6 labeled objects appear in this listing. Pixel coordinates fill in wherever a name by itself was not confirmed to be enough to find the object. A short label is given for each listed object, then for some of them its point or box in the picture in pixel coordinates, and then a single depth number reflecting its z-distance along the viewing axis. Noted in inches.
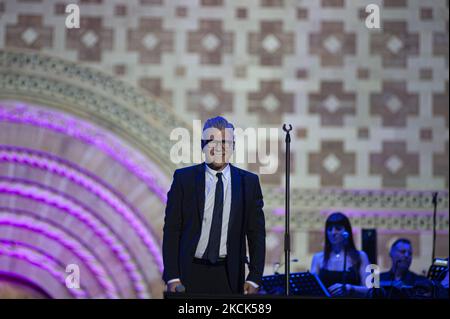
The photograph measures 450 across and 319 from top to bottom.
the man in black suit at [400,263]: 555.8
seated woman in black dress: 532.7
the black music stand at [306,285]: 469.4
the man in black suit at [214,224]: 372.2
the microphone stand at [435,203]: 559.9
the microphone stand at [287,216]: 387.2
